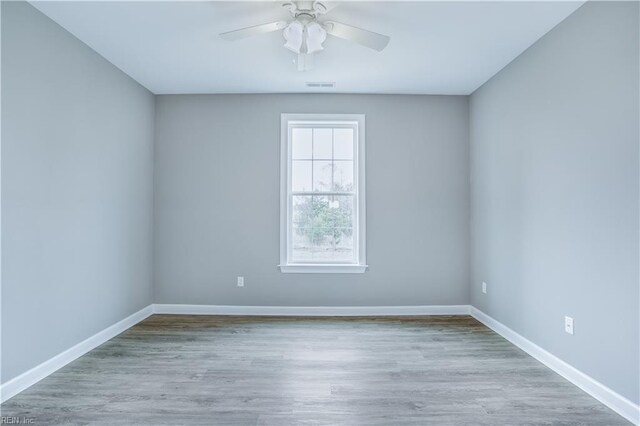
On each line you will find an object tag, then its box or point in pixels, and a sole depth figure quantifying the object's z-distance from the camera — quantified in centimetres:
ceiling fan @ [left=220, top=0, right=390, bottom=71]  237
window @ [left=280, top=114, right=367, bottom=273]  420
